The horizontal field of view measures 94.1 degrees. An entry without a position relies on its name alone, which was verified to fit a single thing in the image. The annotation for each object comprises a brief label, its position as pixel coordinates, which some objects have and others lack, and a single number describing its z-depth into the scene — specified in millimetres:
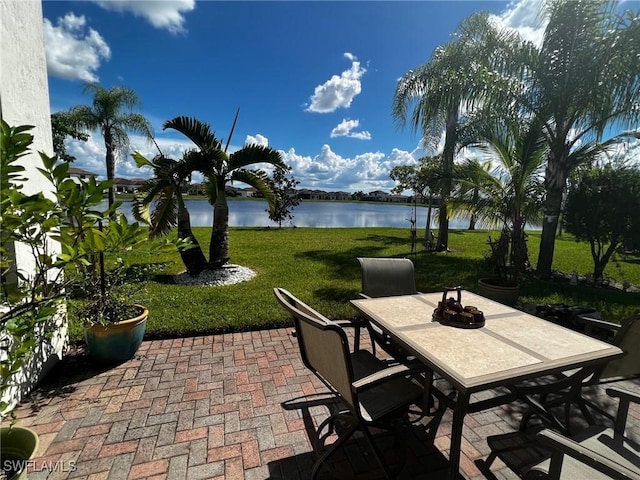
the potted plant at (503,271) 4867
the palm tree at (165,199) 5480
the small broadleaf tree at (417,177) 12253
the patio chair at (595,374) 1917
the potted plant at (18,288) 1211
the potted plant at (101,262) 1506
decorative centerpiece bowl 2148
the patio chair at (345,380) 1568
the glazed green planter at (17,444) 1526
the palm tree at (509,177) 5516
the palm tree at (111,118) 13219
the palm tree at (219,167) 5656
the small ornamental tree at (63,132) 11812
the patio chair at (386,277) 3197
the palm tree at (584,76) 5016
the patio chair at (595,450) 1082
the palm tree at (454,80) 5953
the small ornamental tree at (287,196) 16389
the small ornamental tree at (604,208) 6039
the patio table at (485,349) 1577
